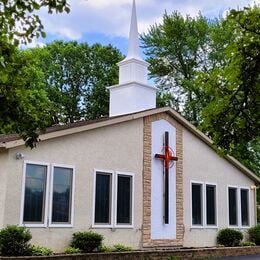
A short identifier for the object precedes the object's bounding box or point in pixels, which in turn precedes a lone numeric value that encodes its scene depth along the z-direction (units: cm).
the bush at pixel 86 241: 1400
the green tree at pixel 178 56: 3425
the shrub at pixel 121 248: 1486
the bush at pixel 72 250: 1361
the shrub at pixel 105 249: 1442
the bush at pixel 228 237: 1870
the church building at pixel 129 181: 1363
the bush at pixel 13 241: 1227
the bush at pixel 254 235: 1986
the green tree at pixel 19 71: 439
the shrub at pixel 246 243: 1897
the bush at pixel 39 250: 1273
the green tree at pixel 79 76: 3578
